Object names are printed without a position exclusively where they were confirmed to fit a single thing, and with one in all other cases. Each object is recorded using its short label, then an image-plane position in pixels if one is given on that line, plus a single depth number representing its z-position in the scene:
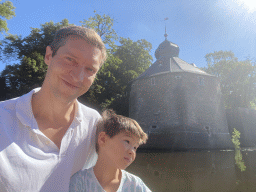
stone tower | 17.91
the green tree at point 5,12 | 12.70
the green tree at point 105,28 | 17.08
